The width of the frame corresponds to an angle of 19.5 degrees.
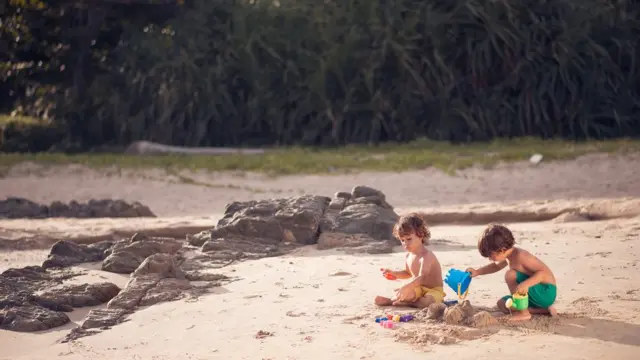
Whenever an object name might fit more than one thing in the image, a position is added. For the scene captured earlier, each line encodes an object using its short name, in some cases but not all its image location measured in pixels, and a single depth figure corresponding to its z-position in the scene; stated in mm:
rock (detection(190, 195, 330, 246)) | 11800
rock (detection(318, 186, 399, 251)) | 11530
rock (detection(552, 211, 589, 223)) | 13284
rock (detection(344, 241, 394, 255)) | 11141
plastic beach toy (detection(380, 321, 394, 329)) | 7749
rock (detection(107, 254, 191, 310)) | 9275
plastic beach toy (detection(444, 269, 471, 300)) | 8172
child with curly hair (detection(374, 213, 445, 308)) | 8457
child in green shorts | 7916
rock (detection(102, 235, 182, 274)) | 10857
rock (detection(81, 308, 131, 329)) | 8644
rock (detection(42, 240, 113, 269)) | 11128
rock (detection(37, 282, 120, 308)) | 9525
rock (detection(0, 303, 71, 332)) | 8810
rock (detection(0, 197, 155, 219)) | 15651
